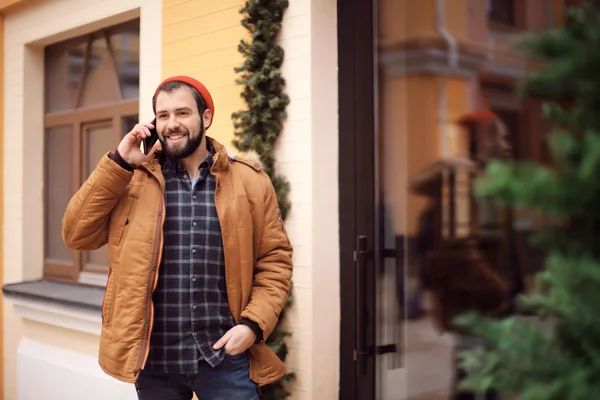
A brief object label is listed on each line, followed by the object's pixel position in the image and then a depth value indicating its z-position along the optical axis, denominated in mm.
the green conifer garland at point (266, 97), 3160
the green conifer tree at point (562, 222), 886
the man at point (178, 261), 2346
